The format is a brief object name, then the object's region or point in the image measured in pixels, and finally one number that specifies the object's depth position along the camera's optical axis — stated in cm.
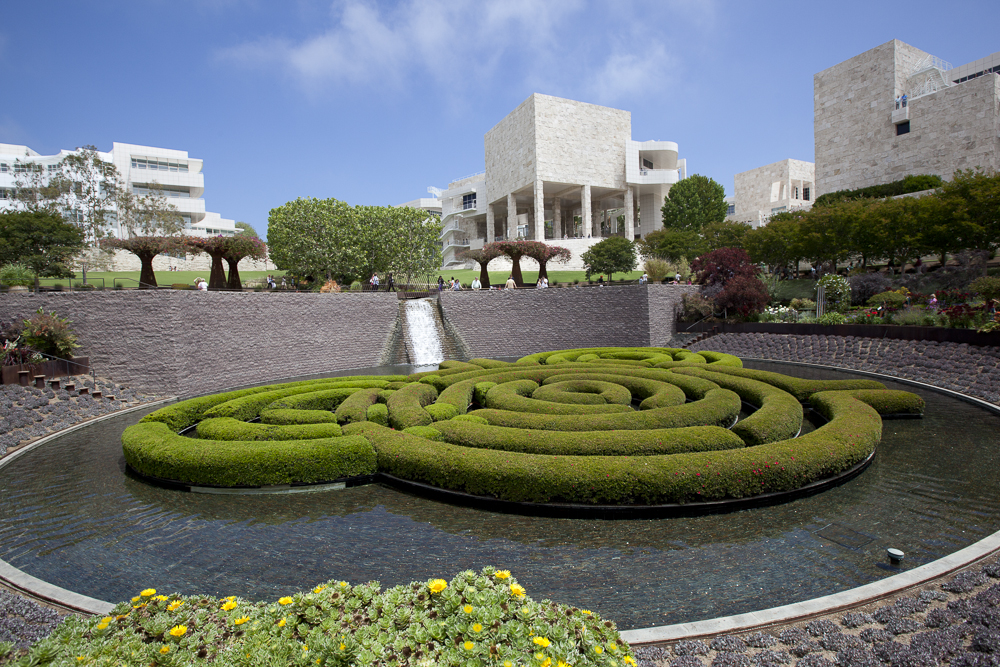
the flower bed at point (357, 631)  366
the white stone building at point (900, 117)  4147
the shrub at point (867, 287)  2972
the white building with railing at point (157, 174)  6412
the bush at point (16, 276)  2414
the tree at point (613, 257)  4759
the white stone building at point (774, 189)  7578
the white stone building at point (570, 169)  6112
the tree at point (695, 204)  6241
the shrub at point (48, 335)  1784
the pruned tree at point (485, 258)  3872
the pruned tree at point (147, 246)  2398
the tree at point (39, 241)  3532
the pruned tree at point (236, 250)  2667
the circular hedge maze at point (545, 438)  813
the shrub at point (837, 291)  2735
